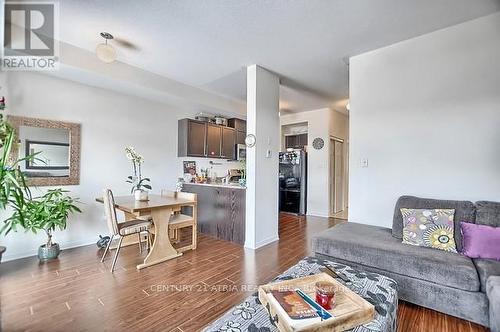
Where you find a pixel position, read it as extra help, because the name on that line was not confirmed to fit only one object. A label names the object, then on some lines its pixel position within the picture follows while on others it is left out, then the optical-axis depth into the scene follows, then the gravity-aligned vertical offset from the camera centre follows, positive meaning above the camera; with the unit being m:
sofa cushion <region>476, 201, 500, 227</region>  2.04 -0.40
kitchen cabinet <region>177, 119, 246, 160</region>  4.73 +0.65
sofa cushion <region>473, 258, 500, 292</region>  1.66 -0.74
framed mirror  2.98 +0.27
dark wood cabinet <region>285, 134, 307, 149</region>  6.50 +0.81
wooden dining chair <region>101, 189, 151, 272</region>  2.67 -0.66
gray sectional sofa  1.67 -0.79
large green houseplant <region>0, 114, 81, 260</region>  2.46 -0.52
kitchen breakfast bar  3.65 -0.71
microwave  5.75 +0.43
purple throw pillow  1.88 -0.61
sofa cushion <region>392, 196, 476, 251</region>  2.16 -0.39
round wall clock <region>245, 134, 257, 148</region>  3.43 +0.43
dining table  2.71 -0.64
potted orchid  3.23 -0.15
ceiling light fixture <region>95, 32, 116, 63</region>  2.46 +1.25
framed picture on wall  4.97 +0.04
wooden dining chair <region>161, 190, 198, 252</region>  3.14 -0.73
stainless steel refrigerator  5.98 -0.34
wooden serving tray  1.09 -0.74
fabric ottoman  1.13 -0.77
